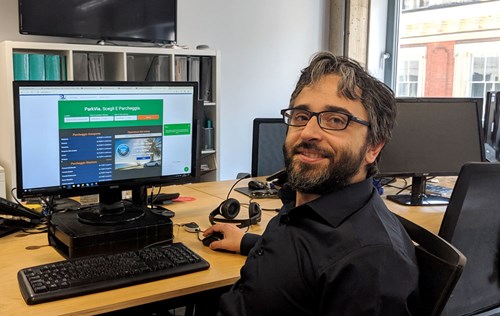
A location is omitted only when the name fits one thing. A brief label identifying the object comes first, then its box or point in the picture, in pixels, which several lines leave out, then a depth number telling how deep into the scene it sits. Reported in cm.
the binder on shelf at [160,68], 385
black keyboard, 127
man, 106
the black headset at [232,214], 194
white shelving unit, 323
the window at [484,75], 425
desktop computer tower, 153
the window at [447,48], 429
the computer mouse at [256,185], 251
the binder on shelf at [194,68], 392
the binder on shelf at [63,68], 340
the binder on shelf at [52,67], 333
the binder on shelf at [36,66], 328
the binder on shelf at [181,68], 386
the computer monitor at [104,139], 155
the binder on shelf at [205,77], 398
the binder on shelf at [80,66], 348
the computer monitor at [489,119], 302
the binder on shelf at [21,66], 322
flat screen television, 338
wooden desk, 122
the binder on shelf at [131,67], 392
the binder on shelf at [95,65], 354
